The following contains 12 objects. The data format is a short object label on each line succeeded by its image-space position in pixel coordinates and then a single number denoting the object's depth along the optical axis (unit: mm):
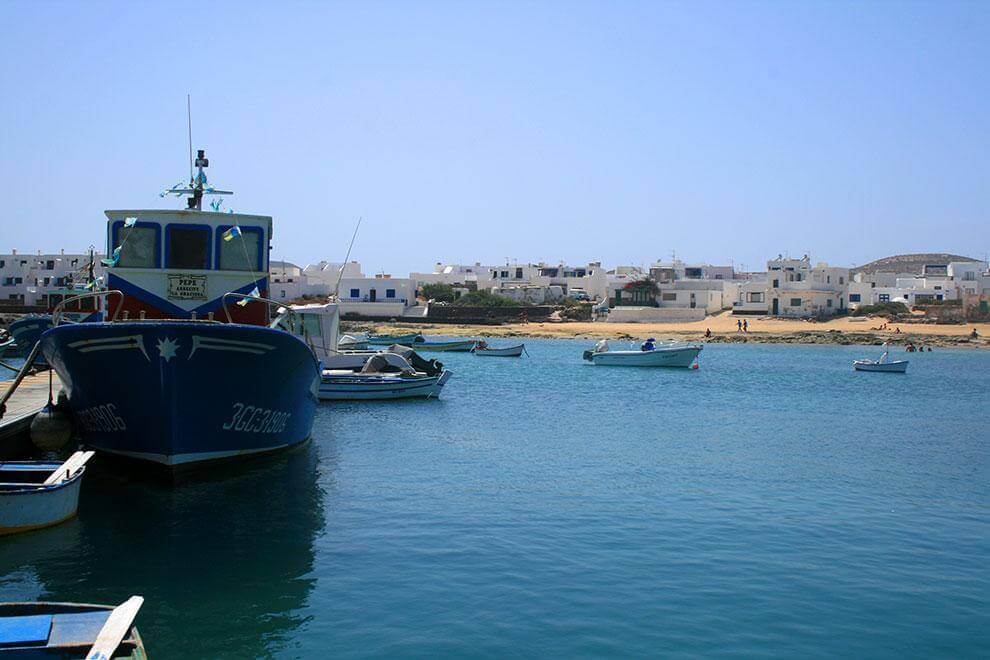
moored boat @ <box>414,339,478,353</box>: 62500
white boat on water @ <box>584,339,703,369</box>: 51281
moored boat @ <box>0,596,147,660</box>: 6730
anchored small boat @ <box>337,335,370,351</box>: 46719
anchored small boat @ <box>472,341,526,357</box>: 58188
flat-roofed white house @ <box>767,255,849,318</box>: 89188
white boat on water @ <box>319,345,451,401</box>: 29141
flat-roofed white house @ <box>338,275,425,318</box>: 89312
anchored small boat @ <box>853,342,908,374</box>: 50938
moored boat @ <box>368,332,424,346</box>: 62375
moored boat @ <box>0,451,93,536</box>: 12117
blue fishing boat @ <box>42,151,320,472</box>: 14234
